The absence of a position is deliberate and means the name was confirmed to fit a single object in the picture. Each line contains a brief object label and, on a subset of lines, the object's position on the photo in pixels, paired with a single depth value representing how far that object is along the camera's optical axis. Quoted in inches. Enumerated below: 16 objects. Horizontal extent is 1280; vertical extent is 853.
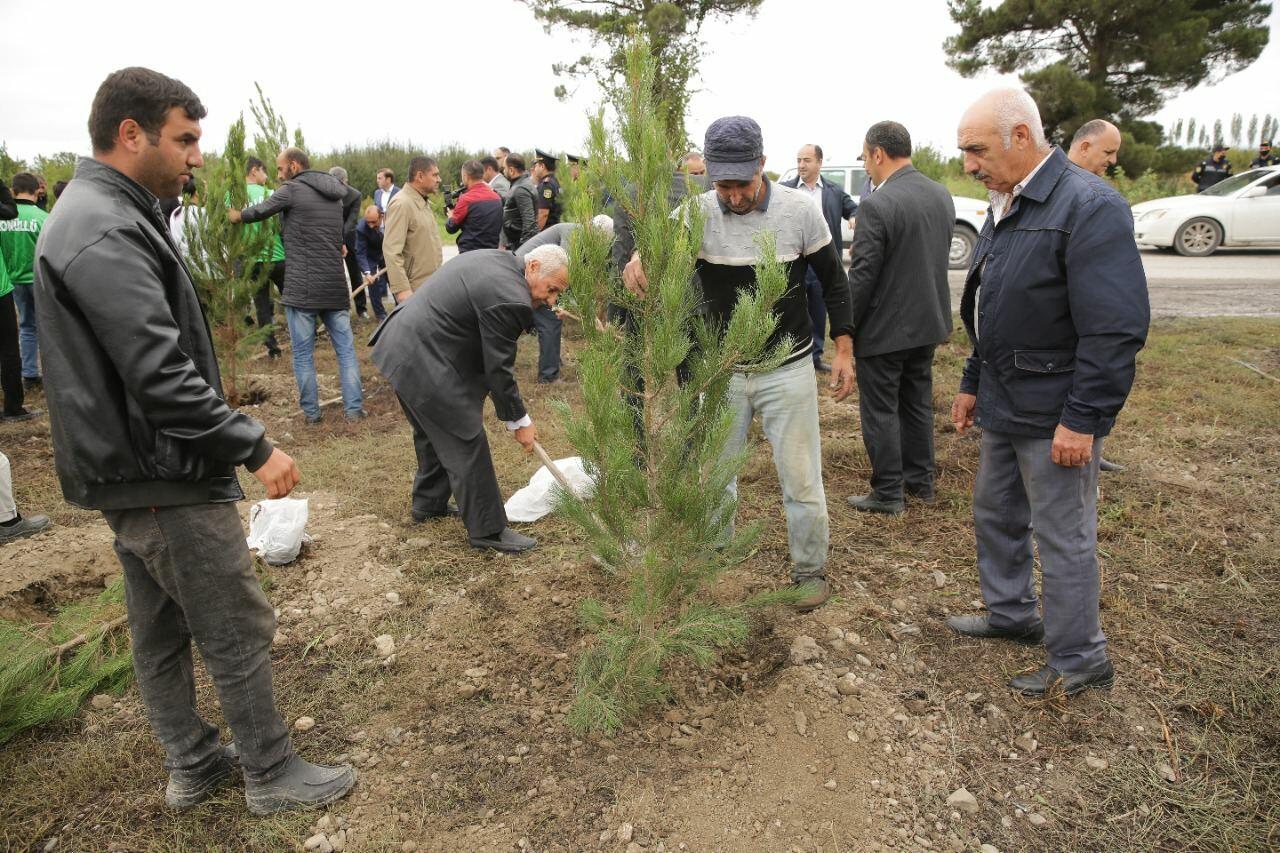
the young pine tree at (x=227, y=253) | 233.5
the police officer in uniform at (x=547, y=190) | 320.8
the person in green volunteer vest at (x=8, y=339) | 229.9
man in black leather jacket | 72.4
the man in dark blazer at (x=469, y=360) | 144.3
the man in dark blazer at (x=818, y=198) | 257.9
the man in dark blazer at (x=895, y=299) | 157.1
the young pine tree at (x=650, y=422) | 91.4
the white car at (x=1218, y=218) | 466.0
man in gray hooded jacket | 231.1
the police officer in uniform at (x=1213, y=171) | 552.7
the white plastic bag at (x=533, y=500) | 170.1
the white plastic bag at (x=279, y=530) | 149.6
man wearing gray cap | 111.3
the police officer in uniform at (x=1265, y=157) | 572.1
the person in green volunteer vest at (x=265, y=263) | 274.4
